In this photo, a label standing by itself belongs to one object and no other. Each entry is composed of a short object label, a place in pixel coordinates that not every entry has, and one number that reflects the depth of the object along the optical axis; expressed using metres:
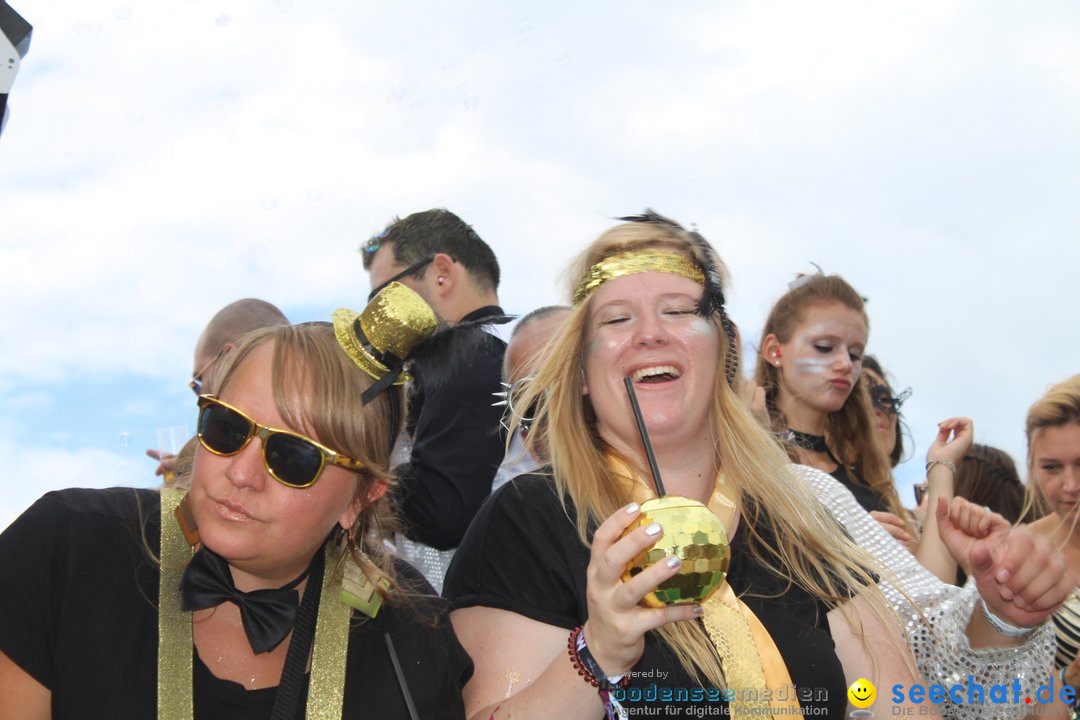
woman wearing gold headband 2.58
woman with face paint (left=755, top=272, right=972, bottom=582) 5.07
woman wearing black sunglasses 2.42
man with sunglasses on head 4.34
